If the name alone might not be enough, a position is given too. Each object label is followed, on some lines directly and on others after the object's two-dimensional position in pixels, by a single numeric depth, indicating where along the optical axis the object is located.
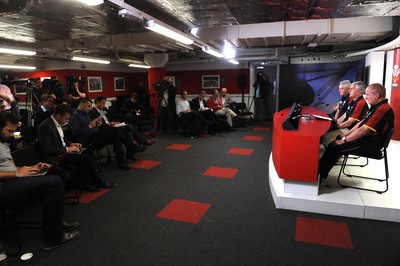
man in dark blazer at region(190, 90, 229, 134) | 8.20
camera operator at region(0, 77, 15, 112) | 5.69
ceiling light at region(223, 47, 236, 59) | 8.72
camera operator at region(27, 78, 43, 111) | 6.16
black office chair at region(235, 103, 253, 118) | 10.01
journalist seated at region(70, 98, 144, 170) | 4.36
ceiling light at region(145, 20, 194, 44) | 3.91
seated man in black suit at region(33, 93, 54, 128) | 4.50
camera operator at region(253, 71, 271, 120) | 10.62
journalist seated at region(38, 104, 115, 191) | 3.27
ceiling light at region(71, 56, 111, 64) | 7.91
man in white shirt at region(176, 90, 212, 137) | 7.67
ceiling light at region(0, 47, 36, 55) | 5.67
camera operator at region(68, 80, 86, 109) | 6.67
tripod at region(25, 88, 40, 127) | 6.04
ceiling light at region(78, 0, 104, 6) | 2.71
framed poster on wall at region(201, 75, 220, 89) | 12.27
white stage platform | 2.89
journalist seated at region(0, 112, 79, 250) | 2.35
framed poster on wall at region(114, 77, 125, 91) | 12.68
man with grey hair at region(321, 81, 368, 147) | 4.00
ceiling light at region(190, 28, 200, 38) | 5.67
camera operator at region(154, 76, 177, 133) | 7.81
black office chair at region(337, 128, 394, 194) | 3.11
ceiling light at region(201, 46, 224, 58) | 7.11
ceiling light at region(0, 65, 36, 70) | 9.26
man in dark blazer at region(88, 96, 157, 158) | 4.98
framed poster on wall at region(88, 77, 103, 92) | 11.09
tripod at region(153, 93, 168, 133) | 7.91
